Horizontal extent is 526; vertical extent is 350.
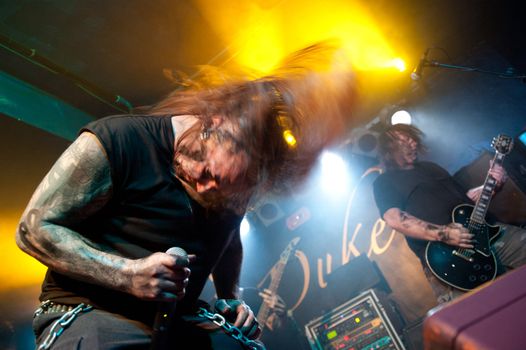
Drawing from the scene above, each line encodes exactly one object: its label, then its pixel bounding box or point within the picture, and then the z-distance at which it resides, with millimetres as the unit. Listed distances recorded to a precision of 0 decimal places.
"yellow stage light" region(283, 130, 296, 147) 2088
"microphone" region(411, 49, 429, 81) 5017
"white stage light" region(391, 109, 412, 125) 5891
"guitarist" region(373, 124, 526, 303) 3711
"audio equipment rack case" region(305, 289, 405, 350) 4008
